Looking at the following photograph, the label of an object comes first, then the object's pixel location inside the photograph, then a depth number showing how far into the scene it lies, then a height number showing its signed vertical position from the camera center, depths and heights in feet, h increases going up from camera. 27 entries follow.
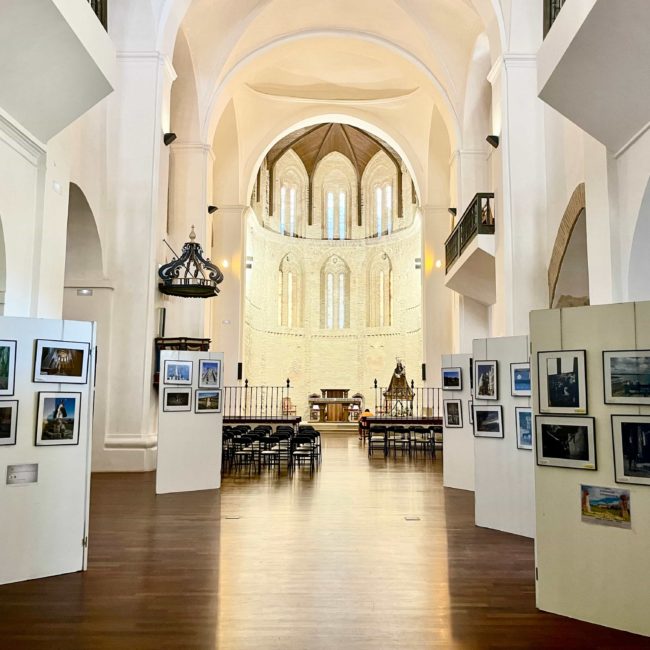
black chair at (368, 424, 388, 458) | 48.70 -3.08
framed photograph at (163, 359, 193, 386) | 30.25 +1.28
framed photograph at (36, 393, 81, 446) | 17.29 -0.50
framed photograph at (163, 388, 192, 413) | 29.94 +0.05
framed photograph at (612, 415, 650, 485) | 13.53 -0.97
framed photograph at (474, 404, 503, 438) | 23.34 -0.71
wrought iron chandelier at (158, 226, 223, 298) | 38.73 +7.38
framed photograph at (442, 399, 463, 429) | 32.12 -0.59
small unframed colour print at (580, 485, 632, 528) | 13.66 -2.19
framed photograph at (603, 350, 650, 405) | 13.71 +0.53
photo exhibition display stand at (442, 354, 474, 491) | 31.40 -2.14
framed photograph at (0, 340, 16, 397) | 16.72 +0.83
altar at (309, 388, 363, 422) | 87.81 -0.99
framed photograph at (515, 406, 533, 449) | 22.26 -0.87
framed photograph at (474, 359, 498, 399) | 23.99 +0.77
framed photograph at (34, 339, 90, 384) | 17.43 +1.02
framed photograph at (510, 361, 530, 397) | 22.86 +0.76
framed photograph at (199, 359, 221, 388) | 31.19 +1.29
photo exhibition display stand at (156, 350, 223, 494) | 29.71 -2.04
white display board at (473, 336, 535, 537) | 22.16 -2.28
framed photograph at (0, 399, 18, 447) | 16.62 -0.56
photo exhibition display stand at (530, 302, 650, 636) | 13.39 -2.67
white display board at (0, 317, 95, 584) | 16.44 -2.27
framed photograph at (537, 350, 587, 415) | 14.61 +0.44
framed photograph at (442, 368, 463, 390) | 32.14 +1.07
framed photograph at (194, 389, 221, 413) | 30.81 -0.03
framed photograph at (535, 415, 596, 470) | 14.32 -0.89
